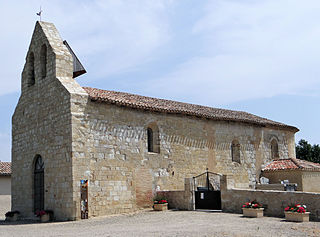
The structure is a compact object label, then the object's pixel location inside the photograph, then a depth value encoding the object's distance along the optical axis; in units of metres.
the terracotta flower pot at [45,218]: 17.12
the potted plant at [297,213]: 14.31
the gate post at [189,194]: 18.94
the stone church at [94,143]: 17.47
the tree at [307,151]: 41.30
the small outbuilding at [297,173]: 23.39
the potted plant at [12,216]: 19.42
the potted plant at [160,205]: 19.20
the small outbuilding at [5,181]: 27.67
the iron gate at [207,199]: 18.81
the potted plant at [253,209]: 15.84
